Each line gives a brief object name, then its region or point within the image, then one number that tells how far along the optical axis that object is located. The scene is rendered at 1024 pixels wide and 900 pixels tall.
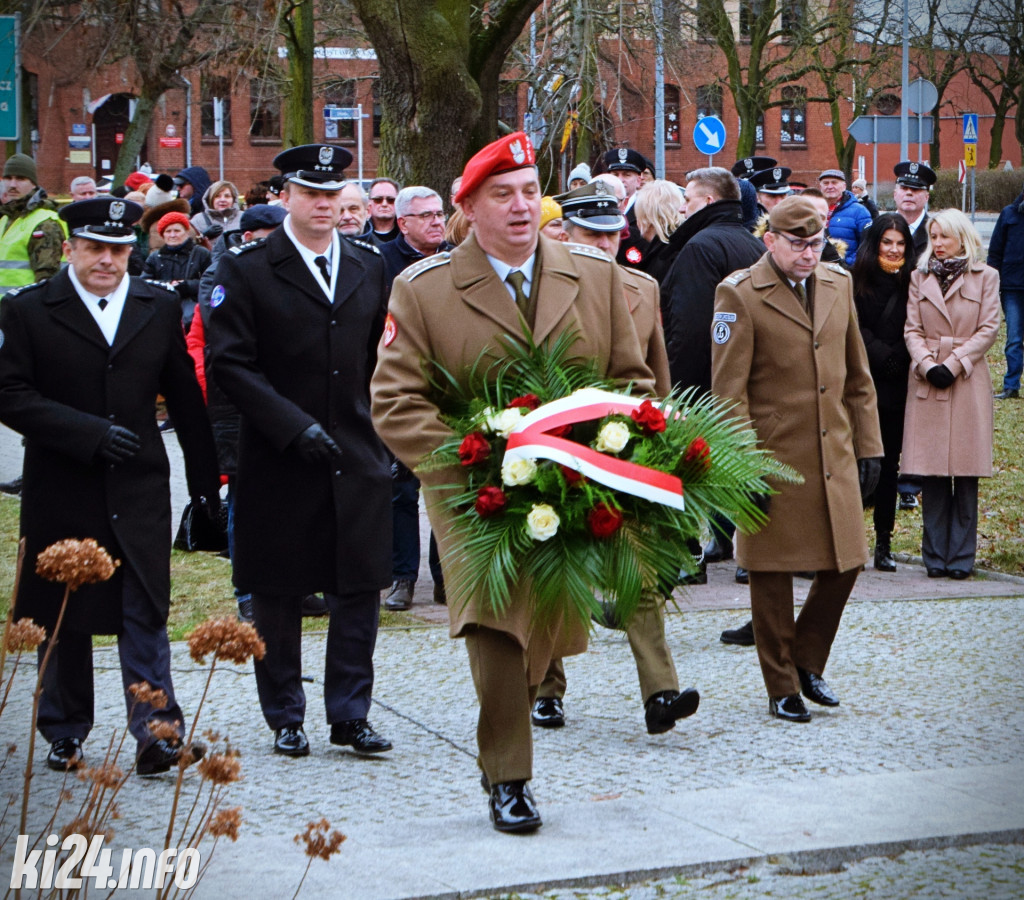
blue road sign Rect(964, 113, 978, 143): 30.61
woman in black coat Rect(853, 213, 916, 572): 10.23
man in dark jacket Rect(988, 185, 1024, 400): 17.09
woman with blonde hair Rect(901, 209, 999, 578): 9.85
